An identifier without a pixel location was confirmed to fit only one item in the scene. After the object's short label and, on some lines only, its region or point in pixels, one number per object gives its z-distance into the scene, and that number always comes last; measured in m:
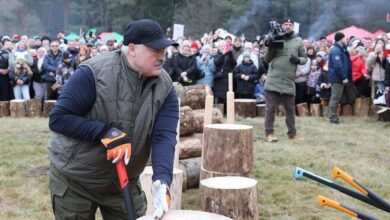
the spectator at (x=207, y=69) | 12.27
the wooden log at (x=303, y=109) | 12.74
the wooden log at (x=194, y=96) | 7.45
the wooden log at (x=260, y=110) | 12.46
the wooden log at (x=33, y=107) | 12.59
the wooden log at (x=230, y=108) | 6.62
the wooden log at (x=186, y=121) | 6.70
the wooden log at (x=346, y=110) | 12.56
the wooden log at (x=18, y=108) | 12.54
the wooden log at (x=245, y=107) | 12.10
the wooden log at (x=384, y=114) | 11.65
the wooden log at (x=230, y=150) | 5.80
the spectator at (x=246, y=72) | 12.11
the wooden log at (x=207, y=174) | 5.82
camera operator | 8.79
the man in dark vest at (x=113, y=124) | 3.03
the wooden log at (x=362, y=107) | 12.47
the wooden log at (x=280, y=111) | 12.51
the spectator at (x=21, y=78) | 12.73
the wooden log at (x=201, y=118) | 6.89
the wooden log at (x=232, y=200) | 4.68
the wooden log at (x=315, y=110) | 12.68
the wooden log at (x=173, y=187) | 5.15
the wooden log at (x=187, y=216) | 3.04
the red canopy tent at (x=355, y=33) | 21.81
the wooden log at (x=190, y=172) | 6.42
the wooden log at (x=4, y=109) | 12.75
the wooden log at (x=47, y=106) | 12.48
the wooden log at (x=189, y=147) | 6.64
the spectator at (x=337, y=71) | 11.21
